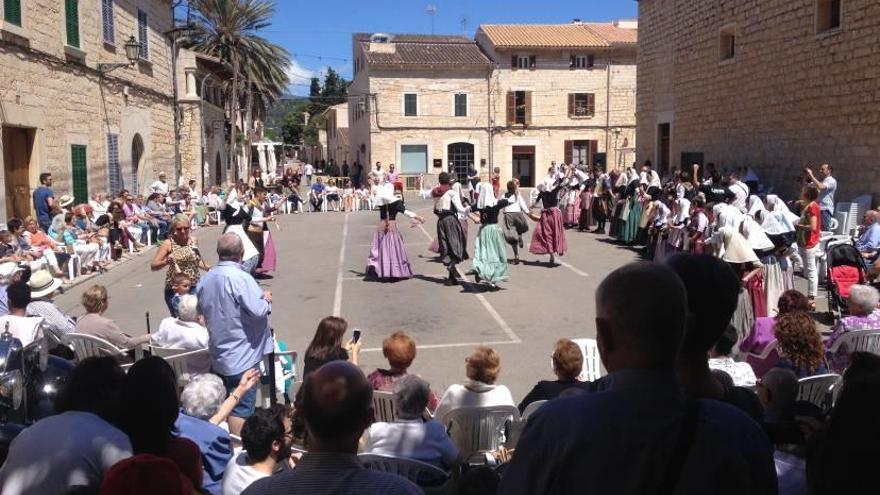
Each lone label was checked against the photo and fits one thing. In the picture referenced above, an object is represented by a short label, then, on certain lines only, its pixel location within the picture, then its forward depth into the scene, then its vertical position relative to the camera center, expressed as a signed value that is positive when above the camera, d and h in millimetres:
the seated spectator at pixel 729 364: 4930 -1213
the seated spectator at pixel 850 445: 1796 -639
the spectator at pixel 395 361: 5129 -1231
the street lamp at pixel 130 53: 19391 +3203
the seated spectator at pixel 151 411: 3137 -953
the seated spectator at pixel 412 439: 4008 -1374
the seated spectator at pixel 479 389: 4793 -1334
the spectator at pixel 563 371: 4840 -1258
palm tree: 41156 +7426
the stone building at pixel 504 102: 44312 +4443
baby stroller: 9047 -1123
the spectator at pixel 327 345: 5441 -1194
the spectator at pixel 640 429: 1738 -584
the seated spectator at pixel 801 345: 5059 -1113
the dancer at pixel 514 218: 13758 -753
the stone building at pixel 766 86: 15406 +2277
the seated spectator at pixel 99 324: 6336 -1201
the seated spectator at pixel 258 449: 3600 -1286
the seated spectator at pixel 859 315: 6008 -1113
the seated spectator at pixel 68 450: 2924 -1053
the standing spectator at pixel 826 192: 14156 -284
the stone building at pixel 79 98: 15227 +1951
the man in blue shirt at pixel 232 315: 5723 -1023
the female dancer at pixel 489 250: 12047 -1145
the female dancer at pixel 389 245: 13062 -1147
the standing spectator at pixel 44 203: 14883 -461
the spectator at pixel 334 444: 2234 -803
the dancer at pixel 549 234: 14695 -1081
